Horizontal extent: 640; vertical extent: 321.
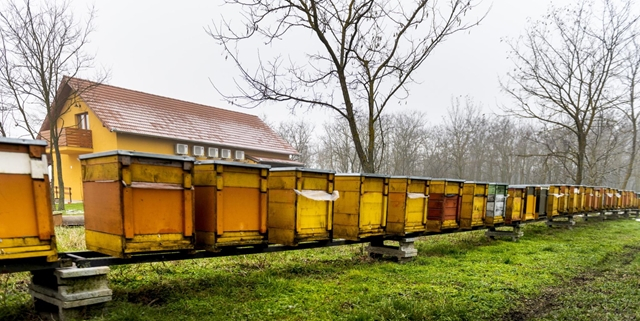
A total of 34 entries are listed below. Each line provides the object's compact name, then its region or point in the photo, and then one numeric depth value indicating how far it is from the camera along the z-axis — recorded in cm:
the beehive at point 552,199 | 1322
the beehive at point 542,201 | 1250
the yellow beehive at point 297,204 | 536
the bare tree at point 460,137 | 4344
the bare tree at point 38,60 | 1479
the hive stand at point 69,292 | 361
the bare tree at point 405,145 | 4609
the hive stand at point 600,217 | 1906
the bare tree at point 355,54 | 953
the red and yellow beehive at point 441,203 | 816
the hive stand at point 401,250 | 738
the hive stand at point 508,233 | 1096
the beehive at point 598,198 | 1805
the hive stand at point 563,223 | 1509
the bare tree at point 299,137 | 5071
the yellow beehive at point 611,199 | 1988
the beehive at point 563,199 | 1419
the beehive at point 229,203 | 455
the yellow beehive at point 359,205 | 634
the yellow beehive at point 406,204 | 713
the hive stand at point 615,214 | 2143
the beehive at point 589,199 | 1680
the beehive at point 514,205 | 1067
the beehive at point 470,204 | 895
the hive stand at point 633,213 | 2395
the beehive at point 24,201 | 317
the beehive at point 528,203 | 1138
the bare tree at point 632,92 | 2473
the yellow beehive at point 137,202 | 379
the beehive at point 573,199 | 1502
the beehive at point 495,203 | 973
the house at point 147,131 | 2038
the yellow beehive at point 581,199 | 1595
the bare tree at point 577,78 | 2128
